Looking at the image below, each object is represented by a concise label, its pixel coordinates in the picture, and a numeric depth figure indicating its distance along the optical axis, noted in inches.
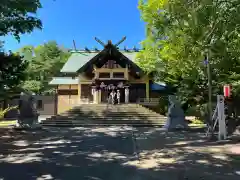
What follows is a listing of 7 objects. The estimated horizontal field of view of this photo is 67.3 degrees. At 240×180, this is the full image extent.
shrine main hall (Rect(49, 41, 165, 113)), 698.1
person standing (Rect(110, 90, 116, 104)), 659.5
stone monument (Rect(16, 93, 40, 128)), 395.9
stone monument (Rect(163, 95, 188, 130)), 383.5
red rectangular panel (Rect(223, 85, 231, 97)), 262.0
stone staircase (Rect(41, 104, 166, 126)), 474.5
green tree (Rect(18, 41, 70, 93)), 1022.5
